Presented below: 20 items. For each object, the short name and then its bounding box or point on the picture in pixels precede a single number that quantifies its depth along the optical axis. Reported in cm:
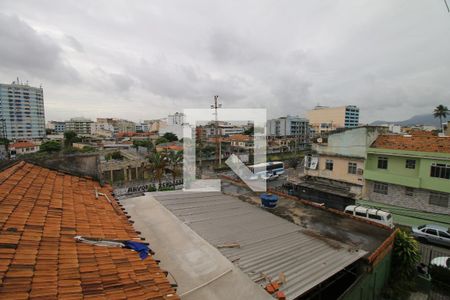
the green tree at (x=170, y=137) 7077
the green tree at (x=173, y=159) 2448
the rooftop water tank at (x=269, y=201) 932
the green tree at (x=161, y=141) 6122
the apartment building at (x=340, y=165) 1798
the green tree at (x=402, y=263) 797
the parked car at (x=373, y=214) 1323
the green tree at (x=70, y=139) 5941
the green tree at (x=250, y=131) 8176
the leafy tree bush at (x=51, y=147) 4566
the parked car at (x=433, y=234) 1257
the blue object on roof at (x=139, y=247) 410
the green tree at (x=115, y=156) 3927
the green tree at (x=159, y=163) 2231
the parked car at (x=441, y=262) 994
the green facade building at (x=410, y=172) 1452
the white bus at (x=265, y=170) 3228
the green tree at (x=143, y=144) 5274
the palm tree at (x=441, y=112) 4275
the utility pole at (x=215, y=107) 2858
